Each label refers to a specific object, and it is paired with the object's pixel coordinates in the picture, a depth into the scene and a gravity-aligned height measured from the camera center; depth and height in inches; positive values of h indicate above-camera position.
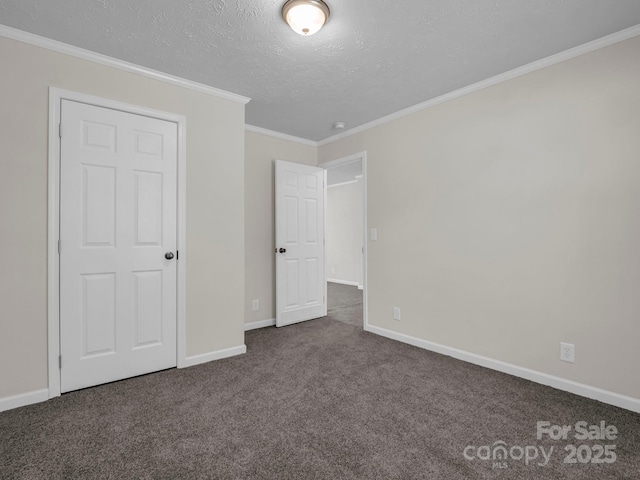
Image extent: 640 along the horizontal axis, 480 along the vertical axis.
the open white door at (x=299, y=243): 162.4 -0.3
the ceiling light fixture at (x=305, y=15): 72.4 +52.3
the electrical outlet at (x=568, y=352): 92.9 -31.6
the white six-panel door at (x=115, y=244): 92.9 -0.5
